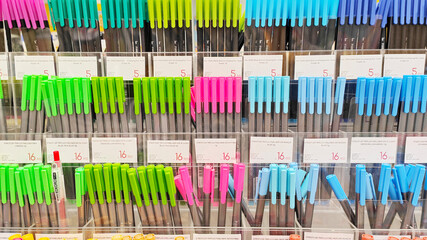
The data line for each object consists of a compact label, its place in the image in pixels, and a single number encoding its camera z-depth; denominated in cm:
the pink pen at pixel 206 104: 53
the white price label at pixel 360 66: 57
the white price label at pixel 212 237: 54
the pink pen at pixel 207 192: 53
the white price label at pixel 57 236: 53
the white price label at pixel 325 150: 55
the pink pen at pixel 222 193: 53
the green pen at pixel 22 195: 52
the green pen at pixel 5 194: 52
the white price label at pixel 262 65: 57
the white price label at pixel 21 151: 56
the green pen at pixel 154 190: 52
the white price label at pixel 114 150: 56
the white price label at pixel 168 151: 56
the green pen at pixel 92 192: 52
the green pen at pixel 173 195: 52
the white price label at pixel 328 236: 53
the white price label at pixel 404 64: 57
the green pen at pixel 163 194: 52
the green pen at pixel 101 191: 52
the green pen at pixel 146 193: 52
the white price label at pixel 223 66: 57
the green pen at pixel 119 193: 53
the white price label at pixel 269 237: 53
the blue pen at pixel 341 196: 53
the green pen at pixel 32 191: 52
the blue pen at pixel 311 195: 52
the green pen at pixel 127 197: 53
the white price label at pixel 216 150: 56
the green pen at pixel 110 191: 53
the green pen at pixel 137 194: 52
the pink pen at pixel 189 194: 53
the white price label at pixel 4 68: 57
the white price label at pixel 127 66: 57
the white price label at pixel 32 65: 57
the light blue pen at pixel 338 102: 54
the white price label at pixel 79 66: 58
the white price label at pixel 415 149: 55
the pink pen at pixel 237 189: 52
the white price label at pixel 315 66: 57
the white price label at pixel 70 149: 56
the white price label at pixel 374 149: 55
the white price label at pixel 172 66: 57
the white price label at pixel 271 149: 55
